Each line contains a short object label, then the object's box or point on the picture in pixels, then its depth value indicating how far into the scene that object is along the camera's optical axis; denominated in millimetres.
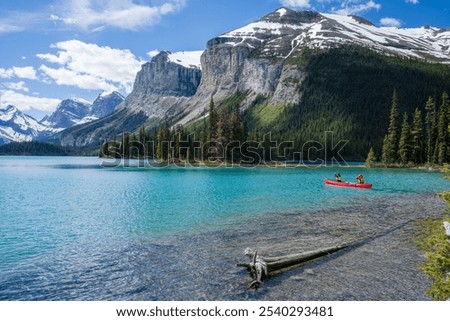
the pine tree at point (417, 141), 115312
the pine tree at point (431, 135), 111688
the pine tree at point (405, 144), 114625
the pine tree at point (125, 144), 195500
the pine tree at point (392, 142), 120125
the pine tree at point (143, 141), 184912
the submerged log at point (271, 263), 17141
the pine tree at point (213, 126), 133125
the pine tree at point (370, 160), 124212
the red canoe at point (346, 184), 60938
